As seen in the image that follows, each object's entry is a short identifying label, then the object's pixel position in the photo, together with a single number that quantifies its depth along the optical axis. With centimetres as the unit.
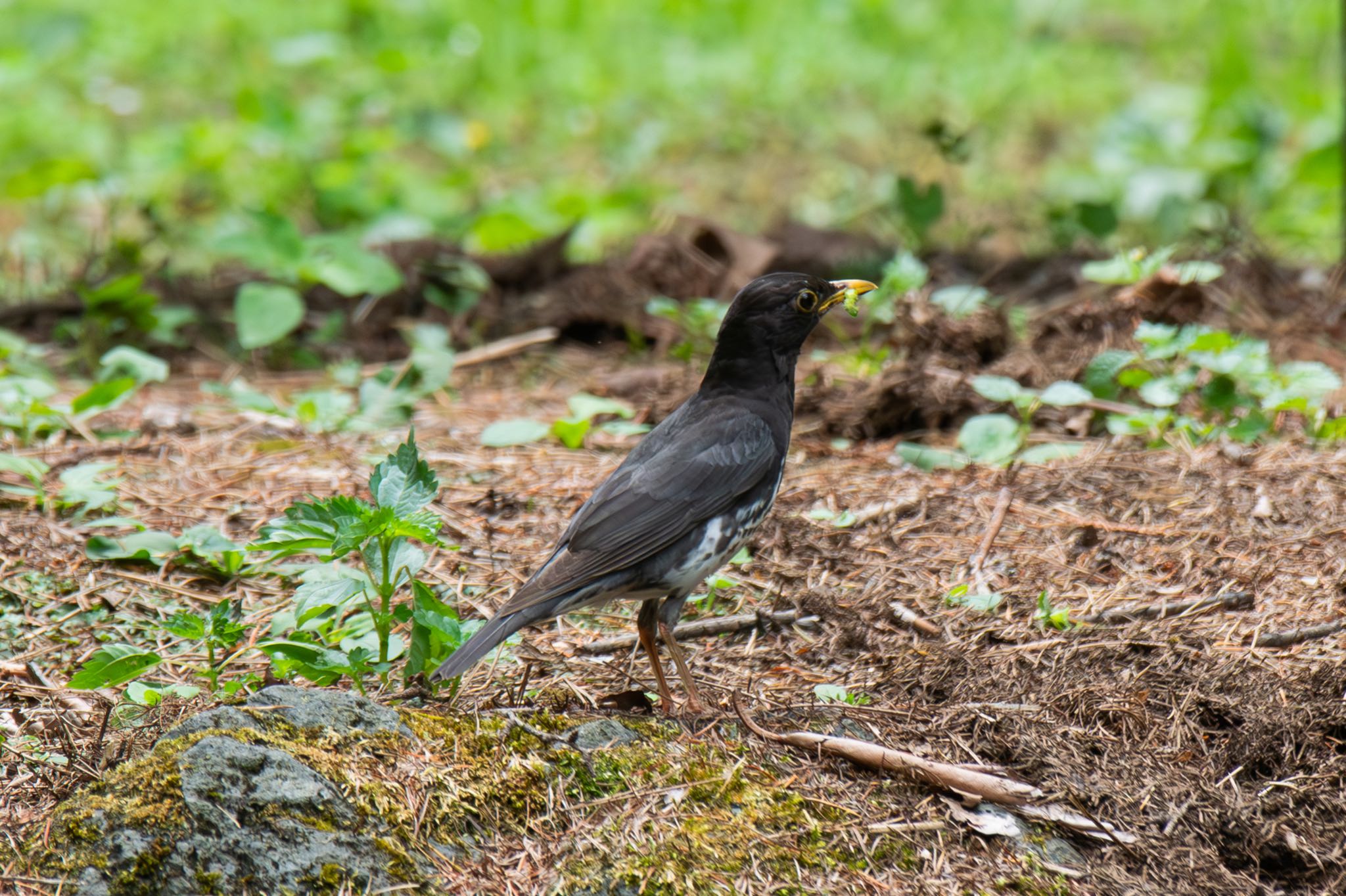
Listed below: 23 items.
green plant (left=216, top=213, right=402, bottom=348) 1215
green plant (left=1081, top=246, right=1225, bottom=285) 1047
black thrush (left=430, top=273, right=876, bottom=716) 681
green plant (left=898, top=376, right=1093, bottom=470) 983
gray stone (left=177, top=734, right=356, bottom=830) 508
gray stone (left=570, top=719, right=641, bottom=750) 601
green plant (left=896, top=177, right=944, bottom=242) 1363
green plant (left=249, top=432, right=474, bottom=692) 606
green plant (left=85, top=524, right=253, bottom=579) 796
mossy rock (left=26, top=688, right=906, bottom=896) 501
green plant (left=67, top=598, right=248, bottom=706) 612
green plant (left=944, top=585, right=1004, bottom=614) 781
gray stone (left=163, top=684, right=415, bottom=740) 544
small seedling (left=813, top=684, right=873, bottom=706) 693
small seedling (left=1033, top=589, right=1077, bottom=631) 751
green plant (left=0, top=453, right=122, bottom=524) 848
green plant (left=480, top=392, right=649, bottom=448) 1019
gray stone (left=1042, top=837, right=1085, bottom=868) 568
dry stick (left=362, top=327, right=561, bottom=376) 1256
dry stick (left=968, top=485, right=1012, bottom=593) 824
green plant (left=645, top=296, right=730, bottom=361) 1195
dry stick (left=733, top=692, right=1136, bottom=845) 581
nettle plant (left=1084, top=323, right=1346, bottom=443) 970
